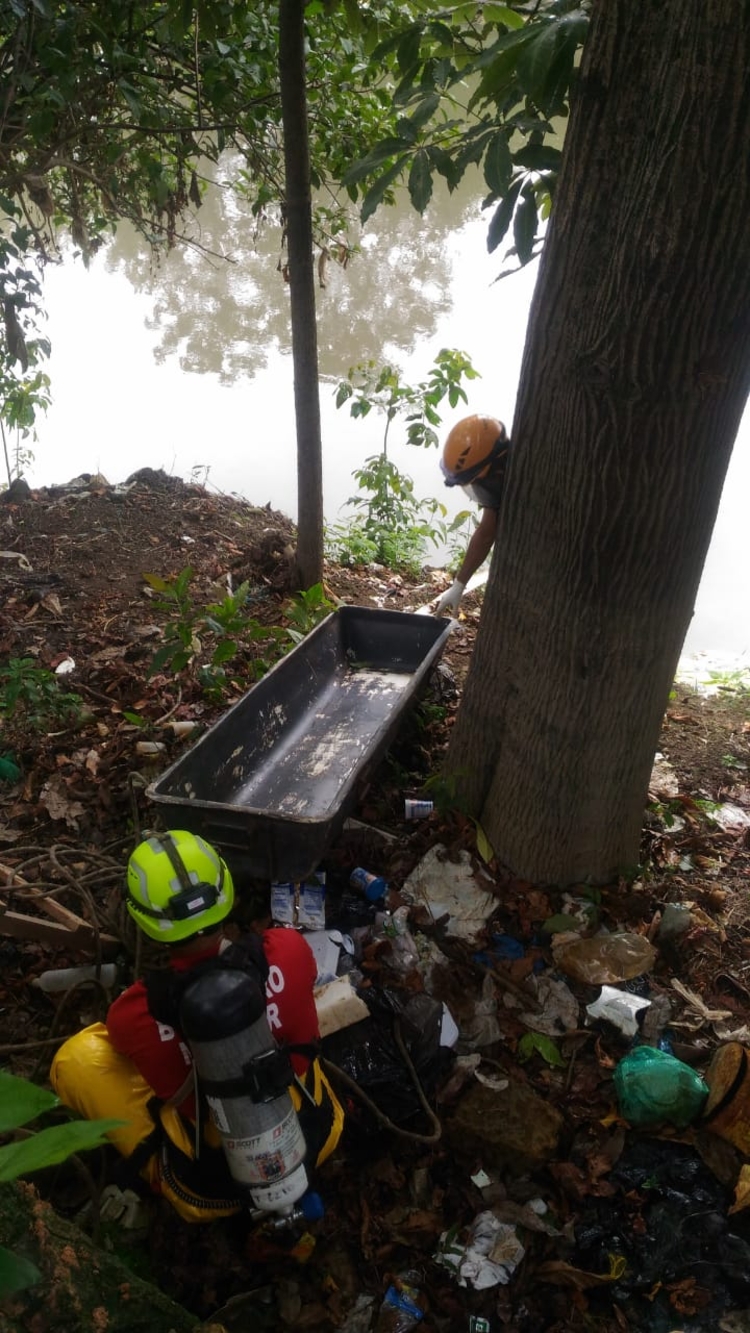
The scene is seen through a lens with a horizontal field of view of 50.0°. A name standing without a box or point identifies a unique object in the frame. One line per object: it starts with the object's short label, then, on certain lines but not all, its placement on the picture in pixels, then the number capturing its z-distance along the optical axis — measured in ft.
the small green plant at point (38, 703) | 13.67
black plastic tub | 9.75
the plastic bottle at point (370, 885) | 10.57
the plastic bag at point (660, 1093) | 8.19
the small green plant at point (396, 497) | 23.02
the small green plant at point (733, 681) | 18.53
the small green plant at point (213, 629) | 13.26
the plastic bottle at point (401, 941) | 9.85
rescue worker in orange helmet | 11.93
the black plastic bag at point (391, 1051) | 8.51
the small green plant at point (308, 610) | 16.46
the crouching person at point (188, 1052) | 6.32
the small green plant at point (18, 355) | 15.60
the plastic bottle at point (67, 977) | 9.47
